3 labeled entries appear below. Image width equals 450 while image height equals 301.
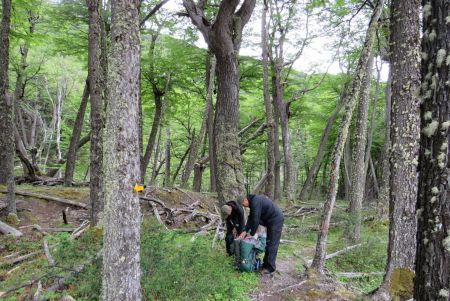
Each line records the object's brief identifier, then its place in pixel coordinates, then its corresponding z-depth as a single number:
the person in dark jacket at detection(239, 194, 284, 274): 6.79
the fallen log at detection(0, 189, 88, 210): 10.59
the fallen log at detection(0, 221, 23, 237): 8.03
